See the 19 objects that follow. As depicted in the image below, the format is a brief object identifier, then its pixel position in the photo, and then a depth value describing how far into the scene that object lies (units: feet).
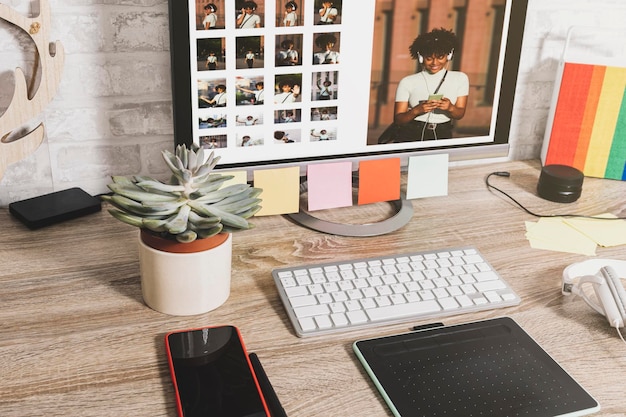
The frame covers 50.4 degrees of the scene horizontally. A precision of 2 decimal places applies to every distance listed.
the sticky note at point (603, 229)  3.45
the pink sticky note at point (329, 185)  3.37
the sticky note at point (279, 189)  3.30
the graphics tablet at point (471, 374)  2.26
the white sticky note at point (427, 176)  3.56
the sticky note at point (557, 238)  3.36
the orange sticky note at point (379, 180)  3.45
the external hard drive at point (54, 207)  3.36
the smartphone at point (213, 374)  2.15
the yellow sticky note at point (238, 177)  3.18
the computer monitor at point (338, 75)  2.94
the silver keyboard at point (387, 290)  2.68
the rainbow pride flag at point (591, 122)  4.11
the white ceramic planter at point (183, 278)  2.62
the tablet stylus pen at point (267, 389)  2.19
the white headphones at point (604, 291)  2.67
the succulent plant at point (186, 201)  2.57
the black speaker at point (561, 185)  3.86
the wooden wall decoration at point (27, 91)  3.20
